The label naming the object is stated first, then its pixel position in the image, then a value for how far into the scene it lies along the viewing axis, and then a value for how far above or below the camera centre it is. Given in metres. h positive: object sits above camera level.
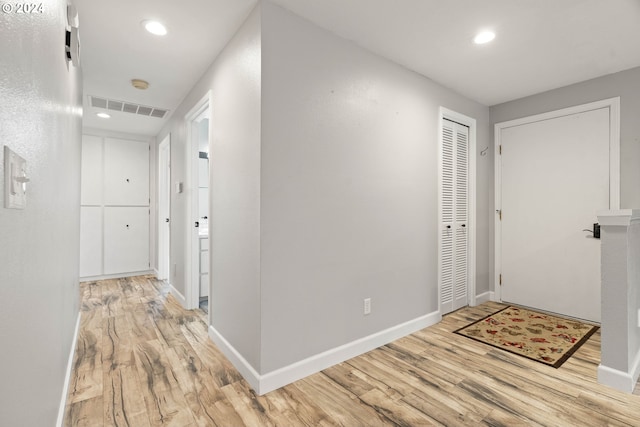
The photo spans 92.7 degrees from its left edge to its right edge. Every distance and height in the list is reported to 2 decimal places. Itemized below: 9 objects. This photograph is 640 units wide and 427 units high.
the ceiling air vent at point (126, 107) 3.82 +1.41
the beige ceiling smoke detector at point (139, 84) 3.26 +1.41
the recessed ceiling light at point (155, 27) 2.27 +1.42
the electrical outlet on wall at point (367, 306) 2.54 -0.76
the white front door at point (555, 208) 3.20 +0.08
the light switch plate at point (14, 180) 0.69 +0.08
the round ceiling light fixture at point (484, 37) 2.40 +1.43
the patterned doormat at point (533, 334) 2.54 -1.13
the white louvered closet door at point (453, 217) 3.37 -0.02
